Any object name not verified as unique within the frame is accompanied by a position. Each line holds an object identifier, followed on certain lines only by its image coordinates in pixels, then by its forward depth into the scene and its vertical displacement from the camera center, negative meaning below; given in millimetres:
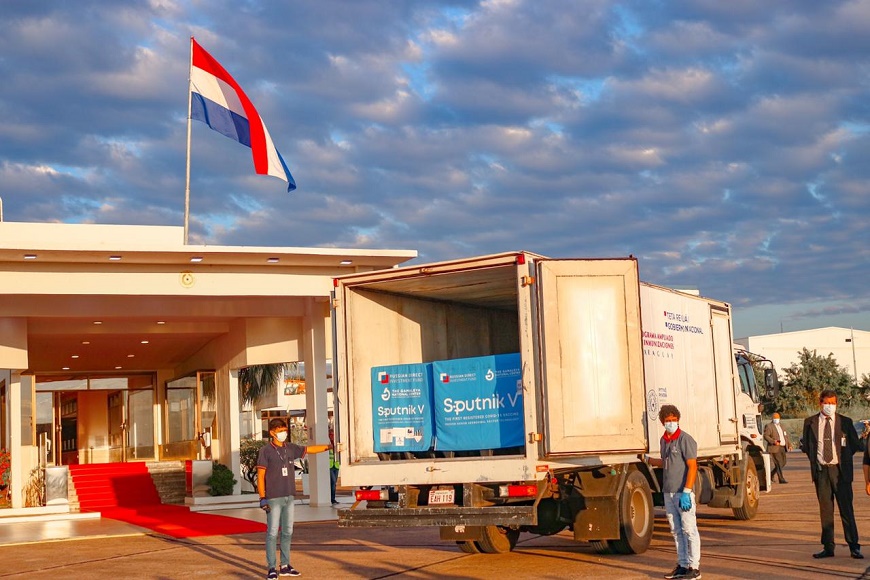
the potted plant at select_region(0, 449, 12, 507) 23078 -1279
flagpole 20127 +4231
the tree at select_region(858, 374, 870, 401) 54969 -311
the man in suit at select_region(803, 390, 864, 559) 10875 -790
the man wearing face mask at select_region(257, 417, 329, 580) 11250 -823
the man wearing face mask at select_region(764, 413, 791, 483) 21188 -1132
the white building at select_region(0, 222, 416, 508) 18484 +1773
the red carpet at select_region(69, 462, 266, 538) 22275 -2073
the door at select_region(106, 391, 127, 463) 32719 -382
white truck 10617 -36
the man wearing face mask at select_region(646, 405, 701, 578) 9641 -904
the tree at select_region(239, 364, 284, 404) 41125 +1070
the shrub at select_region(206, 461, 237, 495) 23797 -1607
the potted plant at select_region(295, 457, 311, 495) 26919 -1762
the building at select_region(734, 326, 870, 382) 83044 +3123
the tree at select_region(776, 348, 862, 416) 59062 -83
